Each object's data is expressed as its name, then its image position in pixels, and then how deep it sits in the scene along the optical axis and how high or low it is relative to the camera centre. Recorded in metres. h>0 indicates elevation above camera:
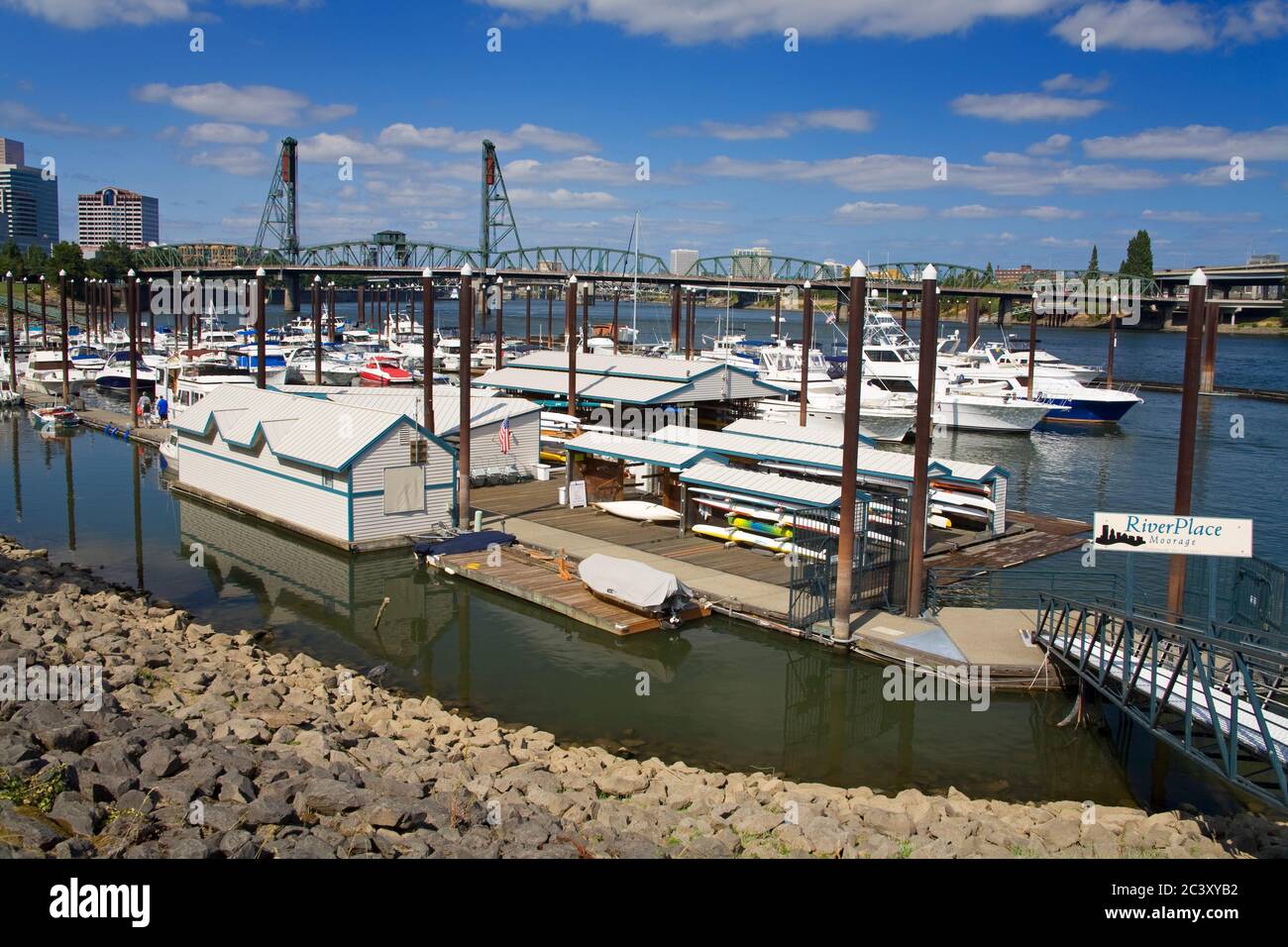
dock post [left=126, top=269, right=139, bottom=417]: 47.56 +1.17
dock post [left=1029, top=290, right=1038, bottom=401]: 58.31 +1.01
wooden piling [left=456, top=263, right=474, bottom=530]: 26.45 -2.73
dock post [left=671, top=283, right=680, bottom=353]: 80.14 +1.86
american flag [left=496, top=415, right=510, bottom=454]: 31.27 -2.84
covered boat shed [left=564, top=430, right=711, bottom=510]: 27.25 -3.36
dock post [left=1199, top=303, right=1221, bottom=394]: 63.16 +0.11
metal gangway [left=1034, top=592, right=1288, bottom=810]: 11.08 -4.51
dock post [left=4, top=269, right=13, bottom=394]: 56.44 -1.80
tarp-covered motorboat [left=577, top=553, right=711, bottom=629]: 20.27 -4.79
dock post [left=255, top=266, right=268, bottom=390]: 39.41 +0.54
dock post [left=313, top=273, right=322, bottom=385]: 57.22 -0.49
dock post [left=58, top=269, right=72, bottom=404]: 54.16 +1.44
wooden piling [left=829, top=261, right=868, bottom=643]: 18.94 -2.34
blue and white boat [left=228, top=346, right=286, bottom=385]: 58.23 -1.32
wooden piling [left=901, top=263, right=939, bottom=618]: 19.47 -1.90
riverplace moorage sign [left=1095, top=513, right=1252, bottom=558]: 14.59 -2.57
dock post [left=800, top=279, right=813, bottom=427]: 40.00 +0.43
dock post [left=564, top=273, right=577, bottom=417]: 35.66 -0.53
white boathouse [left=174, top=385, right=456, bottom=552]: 25.84 -3.36
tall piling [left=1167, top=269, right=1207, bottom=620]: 16.50 -1.32
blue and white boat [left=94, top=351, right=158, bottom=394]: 61.50 -2.17
